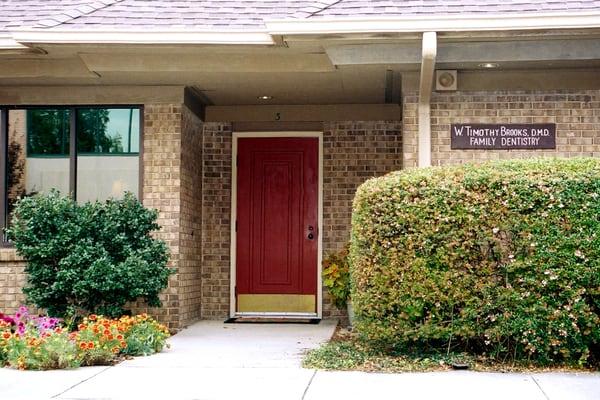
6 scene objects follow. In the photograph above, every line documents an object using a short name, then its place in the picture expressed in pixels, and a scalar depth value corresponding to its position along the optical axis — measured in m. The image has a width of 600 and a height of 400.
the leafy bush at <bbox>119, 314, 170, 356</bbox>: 8.02
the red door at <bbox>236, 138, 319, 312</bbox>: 11.65
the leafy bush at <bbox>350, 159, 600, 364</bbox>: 7.06
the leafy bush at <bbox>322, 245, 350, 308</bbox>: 10.27
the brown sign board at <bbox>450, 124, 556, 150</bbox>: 9.14
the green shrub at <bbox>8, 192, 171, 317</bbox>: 9.03
